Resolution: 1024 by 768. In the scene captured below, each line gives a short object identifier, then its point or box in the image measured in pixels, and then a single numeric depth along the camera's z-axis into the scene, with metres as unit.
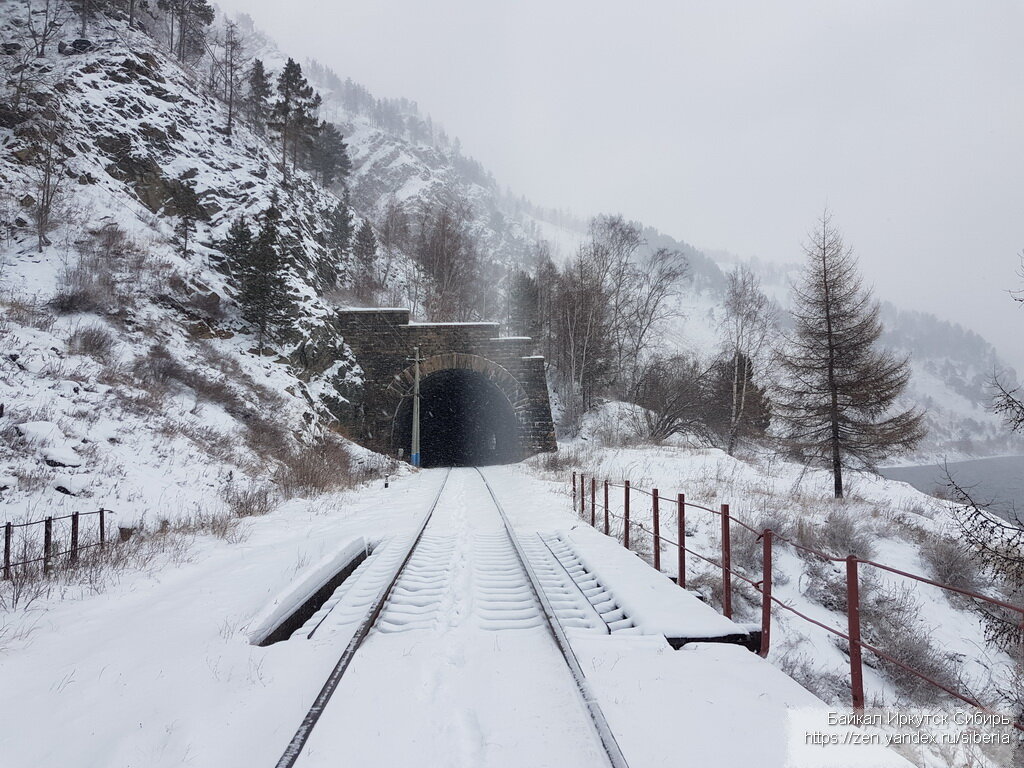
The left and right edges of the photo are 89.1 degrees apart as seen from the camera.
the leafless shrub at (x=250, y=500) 9.46
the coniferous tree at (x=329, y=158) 45.59
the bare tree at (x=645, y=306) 32.80
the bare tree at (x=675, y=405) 28.31
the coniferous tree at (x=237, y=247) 18.66
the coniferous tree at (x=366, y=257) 37.66
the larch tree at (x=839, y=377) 16.03
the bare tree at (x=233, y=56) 37.09
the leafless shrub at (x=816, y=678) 5.49
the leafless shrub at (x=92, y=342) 11.52
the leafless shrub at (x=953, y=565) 8.84
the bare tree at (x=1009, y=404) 6.95
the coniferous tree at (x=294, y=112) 36.06
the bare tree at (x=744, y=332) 26.80
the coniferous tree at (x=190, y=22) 38.00
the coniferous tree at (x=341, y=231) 35.32
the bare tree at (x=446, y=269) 39.41
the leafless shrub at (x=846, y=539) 9.44
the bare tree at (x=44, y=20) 21.73
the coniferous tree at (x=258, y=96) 39.16
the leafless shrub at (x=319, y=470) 11.91
